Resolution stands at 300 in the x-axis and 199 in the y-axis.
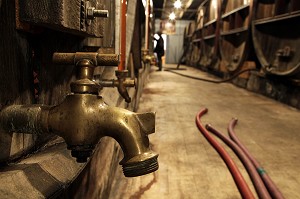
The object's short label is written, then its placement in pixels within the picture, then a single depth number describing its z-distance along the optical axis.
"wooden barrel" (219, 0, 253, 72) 5.30
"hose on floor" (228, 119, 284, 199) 1.34
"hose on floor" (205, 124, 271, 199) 1.36
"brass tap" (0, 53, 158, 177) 0.61
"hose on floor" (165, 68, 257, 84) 5.24
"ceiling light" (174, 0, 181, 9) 12.62
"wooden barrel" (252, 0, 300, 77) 3.69
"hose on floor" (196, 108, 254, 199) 1.36
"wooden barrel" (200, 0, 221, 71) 7.49
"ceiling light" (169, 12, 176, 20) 16.91
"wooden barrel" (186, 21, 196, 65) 13.18
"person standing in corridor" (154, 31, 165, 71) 9.82
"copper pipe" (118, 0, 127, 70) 1.75
